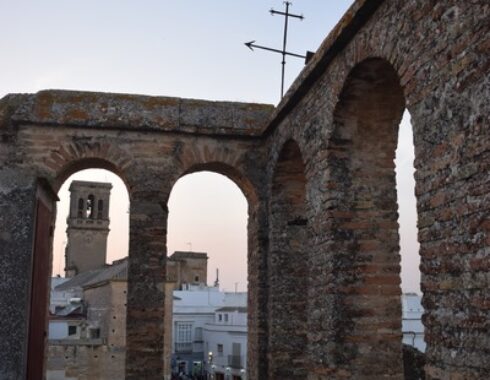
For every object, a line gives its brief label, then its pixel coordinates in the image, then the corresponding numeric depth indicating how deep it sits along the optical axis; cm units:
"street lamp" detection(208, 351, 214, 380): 3375
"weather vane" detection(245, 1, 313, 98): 909
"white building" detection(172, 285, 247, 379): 3228
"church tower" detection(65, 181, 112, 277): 4416
